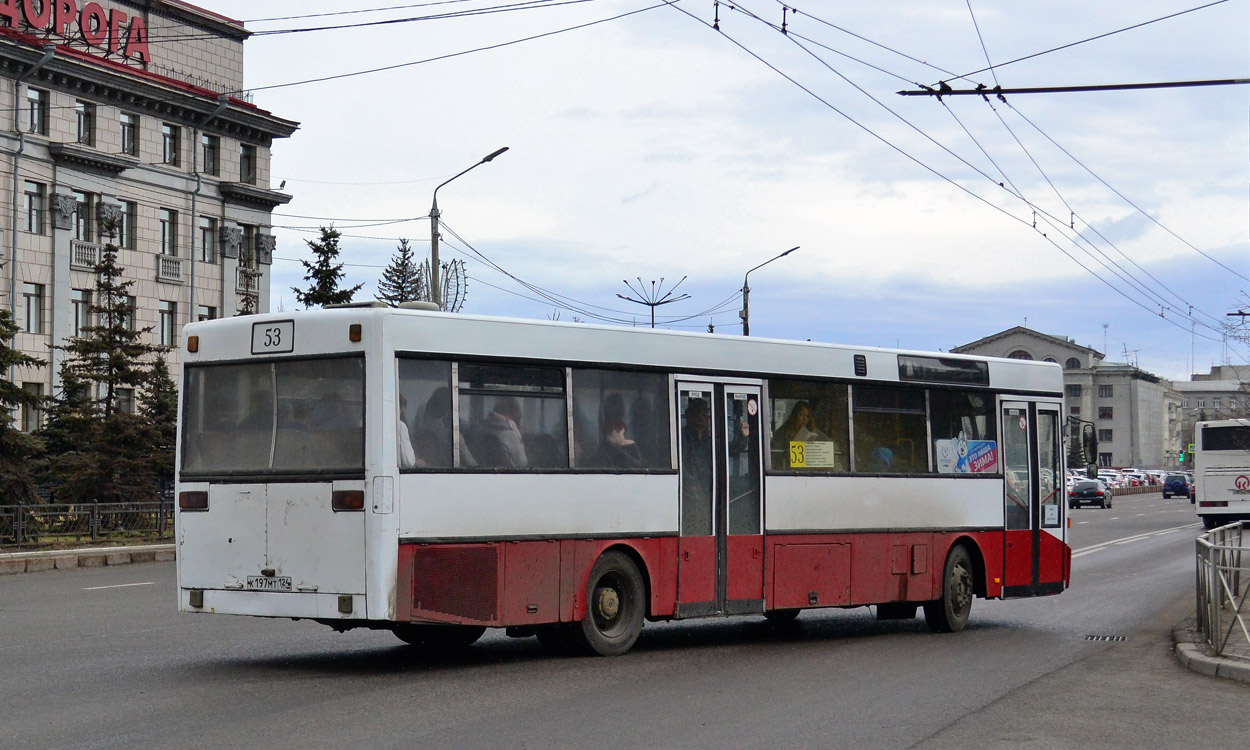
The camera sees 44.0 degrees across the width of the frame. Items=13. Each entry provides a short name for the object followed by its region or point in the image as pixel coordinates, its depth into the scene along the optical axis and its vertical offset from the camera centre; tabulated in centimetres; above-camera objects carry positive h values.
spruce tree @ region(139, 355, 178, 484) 3709 +134
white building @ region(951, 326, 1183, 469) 15238 +699
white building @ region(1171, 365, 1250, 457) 17636 +788
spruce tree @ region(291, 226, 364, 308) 4497 +556
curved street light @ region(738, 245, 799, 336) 4534 +452
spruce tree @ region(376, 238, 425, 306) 9569 +1233
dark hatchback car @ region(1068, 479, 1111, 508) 7144 -165
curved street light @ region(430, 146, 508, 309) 3206 +468
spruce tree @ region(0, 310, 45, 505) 2925 +50
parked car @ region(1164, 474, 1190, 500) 9119 -165
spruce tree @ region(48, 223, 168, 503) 3559 +85
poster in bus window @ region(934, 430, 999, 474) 1598 +4
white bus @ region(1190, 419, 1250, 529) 4384 -34
